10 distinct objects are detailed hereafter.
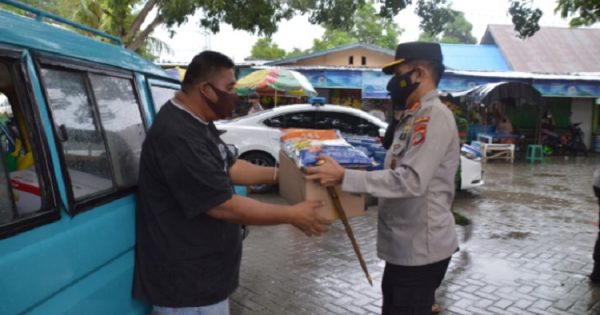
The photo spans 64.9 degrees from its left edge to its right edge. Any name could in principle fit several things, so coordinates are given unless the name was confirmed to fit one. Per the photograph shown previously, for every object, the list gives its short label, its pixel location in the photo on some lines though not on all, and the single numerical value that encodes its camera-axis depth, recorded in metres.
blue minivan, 1.56
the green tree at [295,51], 41.00
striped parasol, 12.10
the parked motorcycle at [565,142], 18.25
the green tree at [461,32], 52.49
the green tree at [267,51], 37.94
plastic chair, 16.01
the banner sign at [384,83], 16.86
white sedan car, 8.77
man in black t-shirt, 1.84
